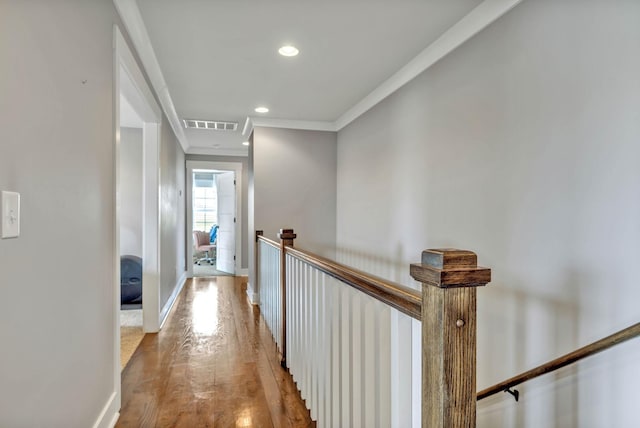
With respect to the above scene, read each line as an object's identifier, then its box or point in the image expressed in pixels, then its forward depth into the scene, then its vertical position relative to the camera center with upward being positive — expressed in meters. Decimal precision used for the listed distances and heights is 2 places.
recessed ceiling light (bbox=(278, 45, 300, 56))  2.58 +1.20
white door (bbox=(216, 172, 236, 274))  6.79 -0.28
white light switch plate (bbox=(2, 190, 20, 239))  0.93 -0.02
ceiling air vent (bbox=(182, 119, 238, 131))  4.58 +1.16
